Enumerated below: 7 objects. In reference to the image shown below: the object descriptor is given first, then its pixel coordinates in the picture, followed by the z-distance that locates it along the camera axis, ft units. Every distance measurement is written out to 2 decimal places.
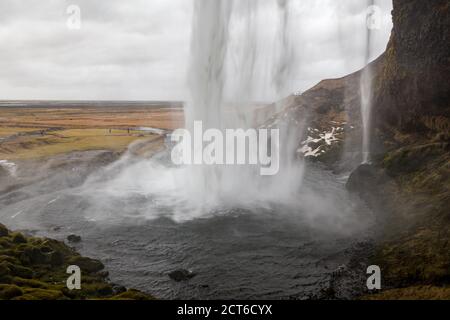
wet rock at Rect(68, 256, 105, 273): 73.51
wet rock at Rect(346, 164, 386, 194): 125.31
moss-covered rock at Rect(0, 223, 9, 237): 81.89
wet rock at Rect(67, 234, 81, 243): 88.96
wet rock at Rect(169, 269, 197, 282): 70.49
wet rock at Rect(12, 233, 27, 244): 79.61
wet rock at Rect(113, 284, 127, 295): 64.85
